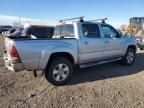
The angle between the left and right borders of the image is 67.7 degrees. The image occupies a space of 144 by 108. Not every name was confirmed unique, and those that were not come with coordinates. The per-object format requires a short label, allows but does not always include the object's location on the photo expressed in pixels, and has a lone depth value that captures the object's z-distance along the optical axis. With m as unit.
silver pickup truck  2.78
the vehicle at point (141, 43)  6.75
